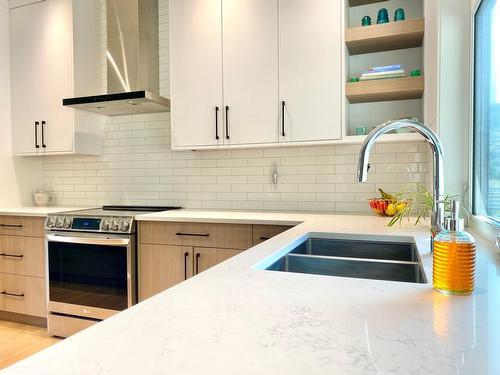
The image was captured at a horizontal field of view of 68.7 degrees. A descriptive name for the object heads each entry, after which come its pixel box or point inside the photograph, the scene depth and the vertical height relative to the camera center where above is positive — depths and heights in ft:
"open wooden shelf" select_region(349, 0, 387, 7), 8.47 +4.14
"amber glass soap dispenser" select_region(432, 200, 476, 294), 2.41 -0.54
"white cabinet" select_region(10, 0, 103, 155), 10.46 +3.14
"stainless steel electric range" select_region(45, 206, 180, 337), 8.46 -2.05
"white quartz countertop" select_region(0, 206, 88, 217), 9.34 -0.79
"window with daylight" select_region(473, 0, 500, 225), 4.89 +0.98
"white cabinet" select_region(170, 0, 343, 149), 7.96 +2.51
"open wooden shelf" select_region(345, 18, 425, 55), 7.52 +3.03
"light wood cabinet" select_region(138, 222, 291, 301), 7.77 -1.47
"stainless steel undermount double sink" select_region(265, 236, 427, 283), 3.98 -1.00
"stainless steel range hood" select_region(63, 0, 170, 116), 10.00 +3.59
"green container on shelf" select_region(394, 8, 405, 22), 7.75 +3.50
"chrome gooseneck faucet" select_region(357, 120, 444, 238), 3.20 +0.21
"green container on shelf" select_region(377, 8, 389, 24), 7.88 +3.52
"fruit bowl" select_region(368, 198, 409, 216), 7.54 -0.56
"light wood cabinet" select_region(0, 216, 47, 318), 9.59 -2.26
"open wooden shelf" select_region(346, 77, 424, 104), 7.57 +1.91
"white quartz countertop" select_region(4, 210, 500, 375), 1.55 -0.79
